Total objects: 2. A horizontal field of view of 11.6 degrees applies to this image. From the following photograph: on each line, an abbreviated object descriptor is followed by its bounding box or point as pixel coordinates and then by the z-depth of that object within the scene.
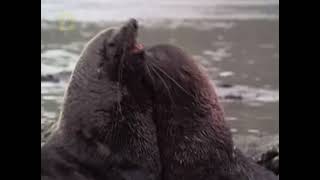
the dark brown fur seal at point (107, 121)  12.40
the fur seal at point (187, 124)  12.84
